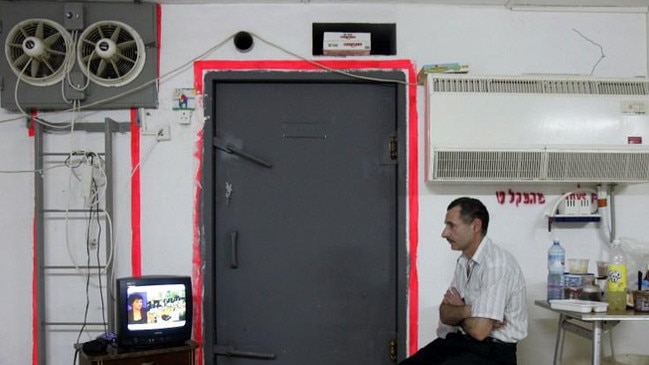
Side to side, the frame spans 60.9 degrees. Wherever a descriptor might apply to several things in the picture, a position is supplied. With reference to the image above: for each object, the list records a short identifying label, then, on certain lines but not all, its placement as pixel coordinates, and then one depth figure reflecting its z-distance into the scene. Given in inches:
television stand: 95.7
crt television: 100.5
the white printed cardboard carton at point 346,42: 116.3
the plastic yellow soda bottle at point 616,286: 99.7
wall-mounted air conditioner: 110.5
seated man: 90.0
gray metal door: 117.5
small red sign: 111.6
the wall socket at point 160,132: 117.0
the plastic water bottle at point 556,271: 105.8
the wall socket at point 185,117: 116.9
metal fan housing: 115.0
